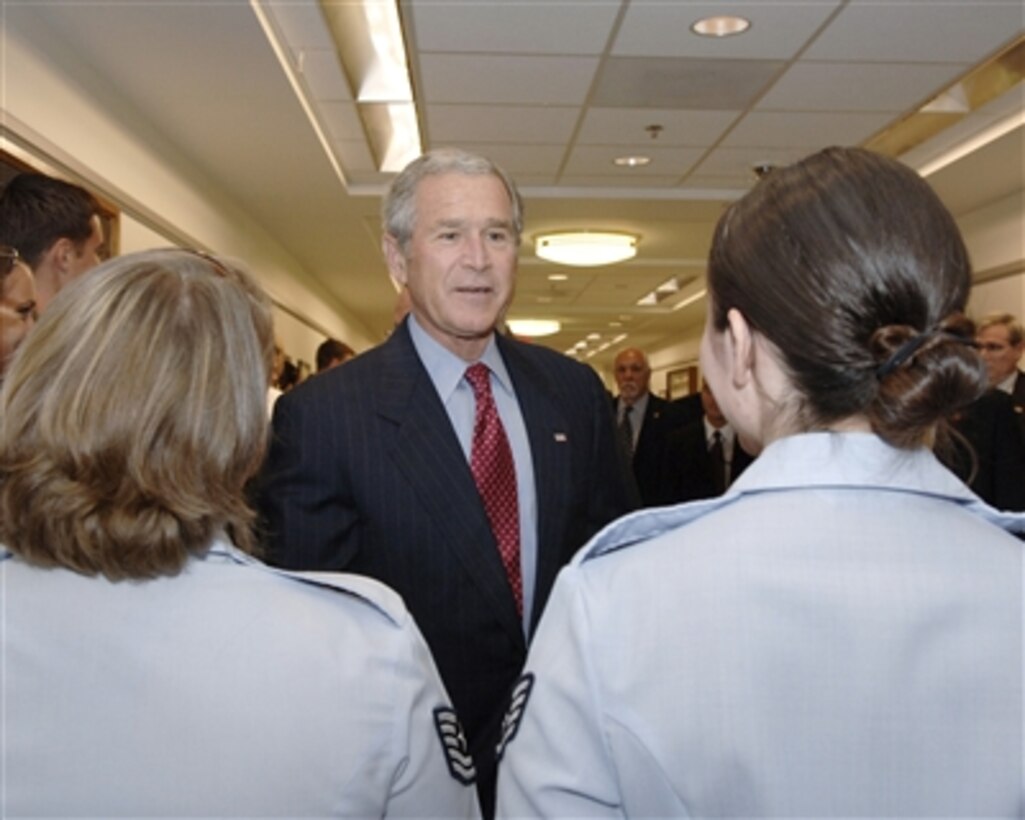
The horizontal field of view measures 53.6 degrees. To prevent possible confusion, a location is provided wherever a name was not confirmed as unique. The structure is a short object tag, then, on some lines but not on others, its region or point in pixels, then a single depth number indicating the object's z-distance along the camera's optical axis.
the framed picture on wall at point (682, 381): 17.62
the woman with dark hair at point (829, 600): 0.86
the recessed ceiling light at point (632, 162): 6.70
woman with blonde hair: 0.93
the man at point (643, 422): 5.99
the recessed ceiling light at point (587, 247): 8.73
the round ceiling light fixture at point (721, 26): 4.37
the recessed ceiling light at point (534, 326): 15.98
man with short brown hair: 2.72
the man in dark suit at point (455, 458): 1.80
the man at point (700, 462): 5.77
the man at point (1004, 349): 5.08
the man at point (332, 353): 5.68
